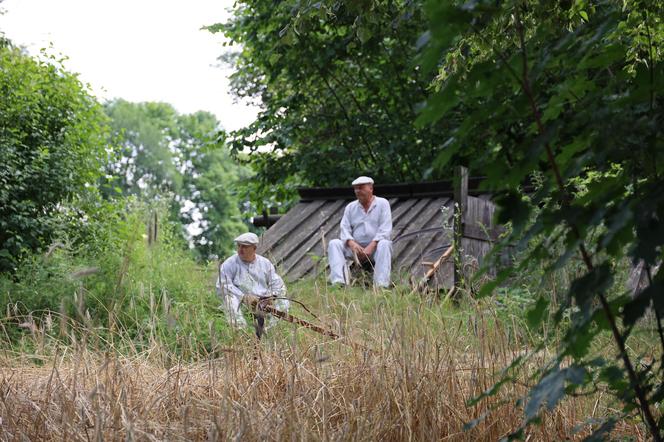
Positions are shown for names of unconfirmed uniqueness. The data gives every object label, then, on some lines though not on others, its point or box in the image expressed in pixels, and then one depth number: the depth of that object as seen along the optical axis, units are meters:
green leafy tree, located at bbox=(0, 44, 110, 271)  9.29
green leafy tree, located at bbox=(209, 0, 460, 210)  14.55
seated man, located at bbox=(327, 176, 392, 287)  8.83
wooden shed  8.69
